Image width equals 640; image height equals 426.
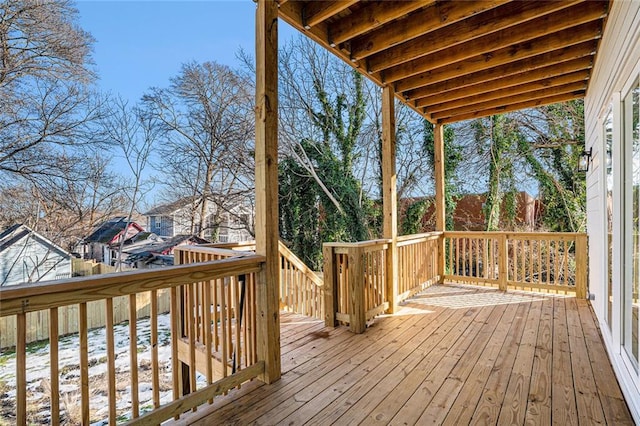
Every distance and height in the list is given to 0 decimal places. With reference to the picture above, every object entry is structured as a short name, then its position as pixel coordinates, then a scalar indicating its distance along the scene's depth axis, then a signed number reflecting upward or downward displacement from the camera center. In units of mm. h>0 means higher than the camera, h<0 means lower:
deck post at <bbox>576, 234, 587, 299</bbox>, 4391 -820
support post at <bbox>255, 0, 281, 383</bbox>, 2193 +215
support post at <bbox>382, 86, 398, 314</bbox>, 3910 +193
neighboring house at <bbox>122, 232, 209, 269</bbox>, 8469 -1054
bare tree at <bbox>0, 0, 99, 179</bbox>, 5363 +2510
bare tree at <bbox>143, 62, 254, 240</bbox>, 9430 +2278
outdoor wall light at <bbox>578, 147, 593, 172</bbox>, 3822 +548
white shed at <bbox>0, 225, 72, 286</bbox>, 5977 -857
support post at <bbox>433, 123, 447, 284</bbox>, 5457 +266
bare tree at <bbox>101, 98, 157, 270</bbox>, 7980 +1967
